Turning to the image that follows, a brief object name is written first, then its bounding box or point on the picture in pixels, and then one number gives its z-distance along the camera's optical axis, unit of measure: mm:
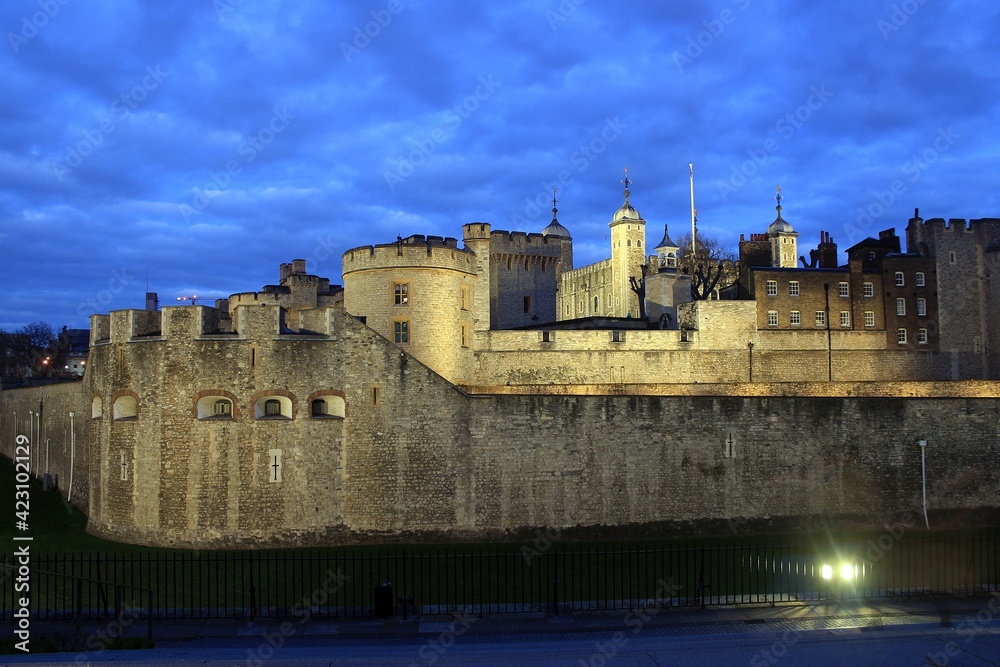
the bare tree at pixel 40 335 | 117875
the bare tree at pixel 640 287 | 53781
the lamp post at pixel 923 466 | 27416
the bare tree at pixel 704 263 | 56469
